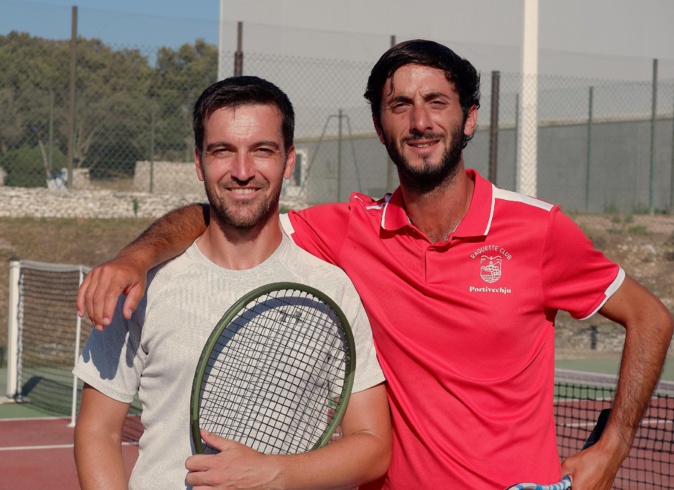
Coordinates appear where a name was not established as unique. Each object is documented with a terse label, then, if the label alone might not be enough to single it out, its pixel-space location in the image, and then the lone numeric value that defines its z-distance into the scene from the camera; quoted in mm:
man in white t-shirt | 2500
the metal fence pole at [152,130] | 12680
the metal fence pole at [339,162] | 13711
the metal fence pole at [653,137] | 15258
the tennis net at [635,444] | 6695
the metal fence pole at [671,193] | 16125
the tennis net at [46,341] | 9102
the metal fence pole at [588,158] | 15781
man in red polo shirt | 2799
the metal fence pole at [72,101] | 11789
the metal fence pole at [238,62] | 10484
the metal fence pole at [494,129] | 11008
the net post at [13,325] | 9125
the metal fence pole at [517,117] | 12980
